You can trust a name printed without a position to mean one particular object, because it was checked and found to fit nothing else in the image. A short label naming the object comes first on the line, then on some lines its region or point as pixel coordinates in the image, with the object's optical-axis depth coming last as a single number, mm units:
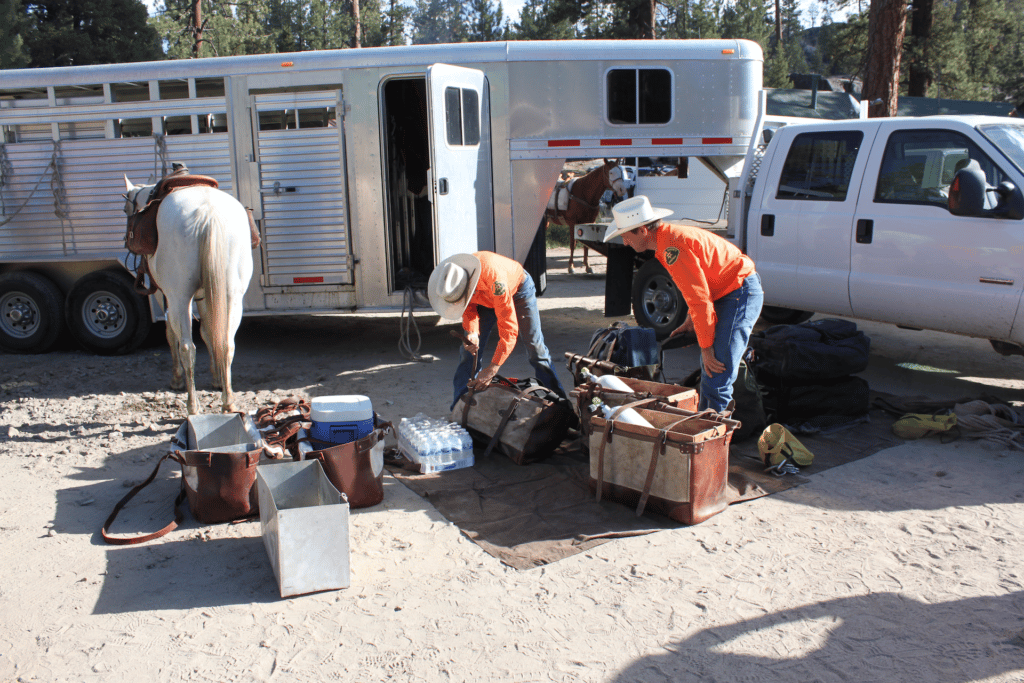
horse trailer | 7680
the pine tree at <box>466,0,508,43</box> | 38625
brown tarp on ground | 4105
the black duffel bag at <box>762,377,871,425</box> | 5852
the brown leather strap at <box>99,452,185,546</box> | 4109
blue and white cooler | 4727
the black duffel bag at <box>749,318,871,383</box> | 5773
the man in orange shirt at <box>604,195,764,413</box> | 4594
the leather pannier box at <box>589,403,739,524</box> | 4164
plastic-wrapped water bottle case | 5117
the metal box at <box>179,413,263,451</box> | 4746
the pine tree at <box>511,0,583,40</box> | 22812
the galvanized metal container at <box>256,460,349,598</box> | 3494
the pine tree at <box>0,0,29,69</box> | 17094
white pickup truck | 5715
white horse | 5594
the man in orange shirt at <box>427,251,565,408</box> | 4949
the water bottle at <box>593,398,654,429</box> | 4465
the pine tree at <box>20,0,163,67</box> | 19875
